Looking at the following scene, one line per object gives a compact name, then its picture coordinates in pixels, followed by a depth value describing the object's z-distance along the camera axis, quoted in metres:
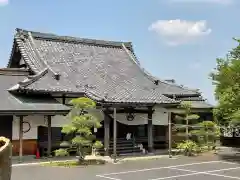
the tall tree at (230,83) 19.02
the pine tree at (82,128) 17.48
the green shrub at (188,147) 21.84
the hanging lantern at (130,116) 22.97
